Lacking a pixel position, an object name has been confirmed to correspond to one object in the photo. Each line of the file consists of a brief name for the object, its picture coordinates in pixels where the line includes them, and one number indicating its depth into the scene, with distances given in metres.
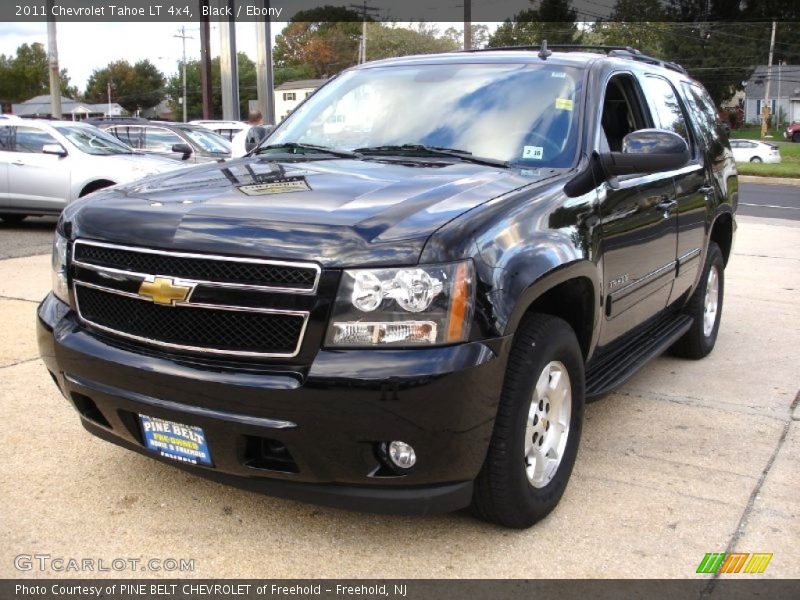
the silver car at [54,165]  11.74
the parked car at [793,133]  60.44
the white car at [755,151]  36.31
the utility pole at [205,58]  25.72
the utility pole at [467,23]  29.97
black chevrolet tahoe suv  2.70
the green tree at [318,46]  95.19
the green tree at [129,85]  122.06
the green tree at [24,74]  107.81
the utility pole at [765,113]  64.94
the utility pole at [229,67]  23.48
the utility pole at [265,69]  24.06
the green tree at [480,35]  74.35
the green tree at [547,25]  61.85
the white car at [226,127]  18.50
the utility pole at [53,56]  24.64
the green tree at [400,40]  83.41
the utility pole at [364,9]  71.36
